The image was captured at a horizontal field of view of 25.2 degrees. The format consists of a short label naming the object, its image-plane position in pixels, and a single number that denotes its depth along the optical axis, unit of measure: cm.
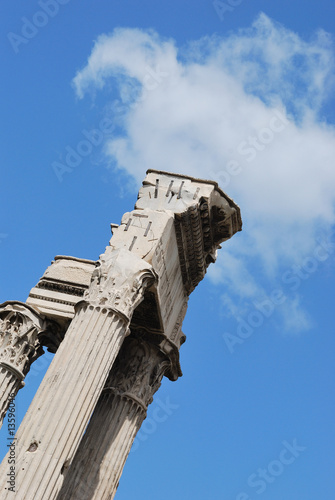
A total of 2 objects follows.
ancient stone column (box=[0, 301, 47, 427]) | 1630
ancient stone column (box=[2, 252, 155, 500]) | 1317
